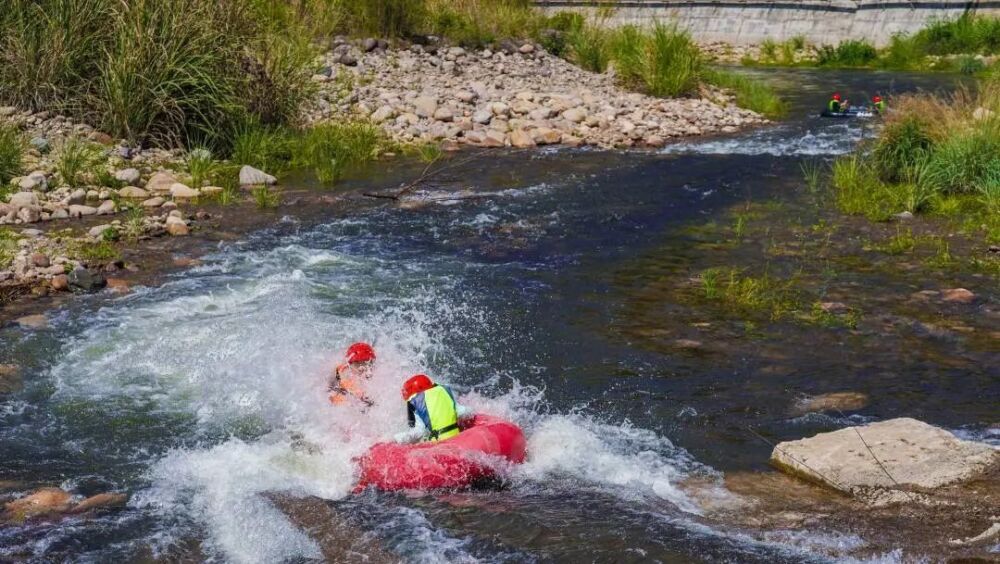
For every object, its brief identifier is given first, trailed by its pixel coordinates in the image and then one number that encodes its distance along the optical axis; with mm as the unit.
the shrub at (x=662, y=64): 19578
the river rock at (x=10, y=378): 7184
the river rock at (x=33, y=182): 11742
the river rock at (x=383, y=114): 16859
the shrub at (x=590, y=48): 22109
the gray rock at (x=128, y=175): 12453
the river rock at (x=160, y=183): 12570
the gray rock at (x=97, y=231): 10578
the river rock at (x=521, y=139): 16406
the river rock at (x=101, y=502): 5578
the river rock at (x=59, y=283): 9125
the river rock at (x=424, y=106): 17344
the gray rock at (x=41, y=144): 12773
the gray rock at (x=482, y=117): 17188
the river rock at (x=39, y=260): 9484
